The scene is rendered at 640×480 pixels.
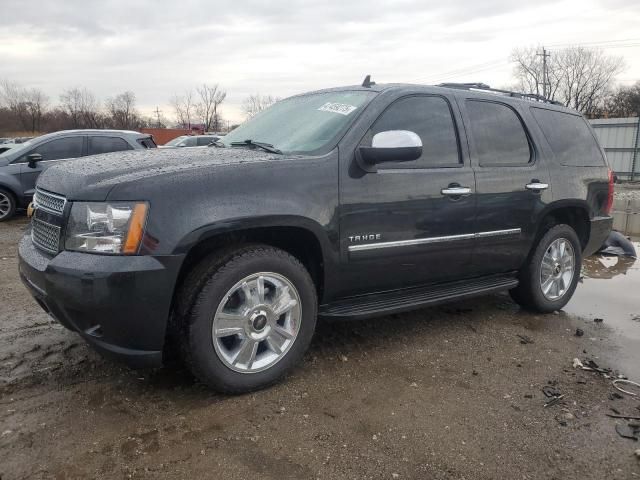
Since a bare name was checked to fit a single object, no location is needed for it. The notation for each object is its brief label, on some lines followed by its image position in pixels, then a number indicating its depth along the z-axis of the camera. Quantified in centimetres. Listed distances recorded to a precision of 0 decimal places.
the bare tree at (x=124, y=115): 7262
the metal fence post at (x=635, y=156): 2022
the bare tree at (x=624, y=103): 5288
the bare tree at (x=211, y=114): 8175
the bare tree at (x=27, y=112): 7144
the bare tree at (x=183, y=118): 8231
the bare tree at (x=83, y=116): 6757
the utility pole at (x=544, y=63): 5453
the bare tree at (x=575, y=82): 6194
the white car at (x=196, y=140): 1855
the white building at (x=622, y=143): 2034
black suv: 261
